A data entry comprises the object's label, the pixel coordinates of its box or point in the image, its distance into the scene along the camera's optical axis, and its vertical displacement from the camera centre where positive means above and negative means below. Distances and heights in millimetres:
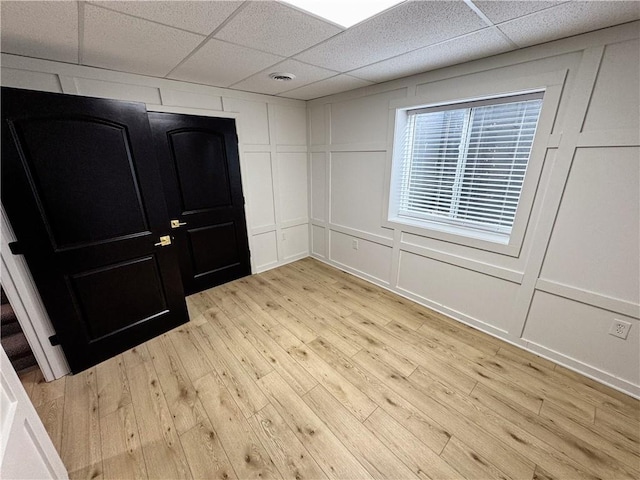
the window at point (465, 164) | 2002 +10
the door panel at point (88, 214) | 1593 -333
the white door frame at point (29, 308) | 1615 -945
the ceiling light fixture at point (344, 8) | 1262 +787
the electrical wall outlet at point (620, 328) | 1670 -1068
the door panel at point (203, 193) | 2605 -300
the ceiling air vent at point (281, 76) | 2291 +809
